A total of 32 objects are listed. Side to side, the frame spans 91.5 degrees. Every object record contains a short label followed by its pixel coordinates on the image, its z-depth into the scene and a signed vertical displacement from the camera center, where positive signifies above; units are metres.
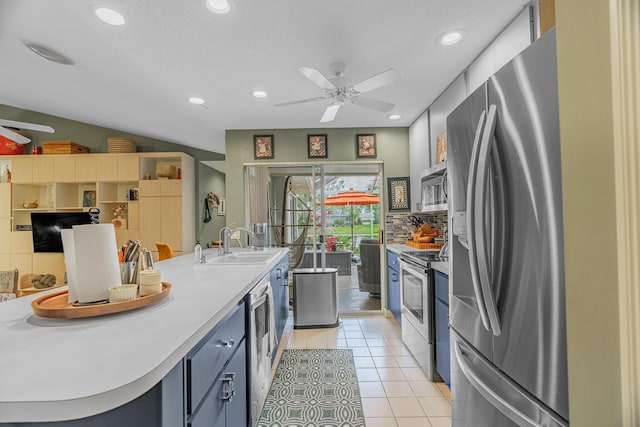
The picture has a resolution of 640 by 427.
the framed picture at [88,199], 5.15 +0.38
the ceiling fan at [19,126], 3.06 +0.91
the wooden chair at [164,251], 3.80 -0.38
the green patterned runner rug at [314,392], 1.98 -1.28
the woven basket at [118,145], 5.06 +1.24
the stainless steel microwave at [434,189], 2.79 +0.28
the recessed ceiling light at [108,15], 1.86 +1.26
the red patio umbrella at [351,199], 4.29 +0.27
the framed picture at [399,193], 4.26 +0.33
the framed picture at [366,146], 4.33 +1.00
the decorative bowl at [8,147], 5.04 +1.23
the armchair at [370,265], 4.43 -0.68
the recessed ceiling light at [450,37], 2.10 +1.25
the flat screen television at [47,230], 4.90 -0.12
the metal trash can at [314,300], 3.67 -0.96
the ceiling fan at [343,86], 2.20 +1.02
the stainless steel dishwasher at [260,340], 1.69 -0.74
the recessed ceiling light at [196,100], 3.26 +1.28
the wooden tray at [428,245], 3.52 -0.32
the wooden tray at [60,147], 5.01 +1.21
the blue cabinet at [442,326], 2.16 -0.78
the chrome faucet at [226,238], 2.85 -0.17
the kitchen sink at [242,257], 2.68 -0.36
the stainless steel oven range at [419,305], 2.41 -0.75
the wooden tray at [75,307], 1.01 -0.29
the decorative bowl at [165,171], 5.07 +0.81
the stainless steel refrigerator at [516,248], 0.79 -0.09
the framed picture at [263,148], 4.31 +0.99
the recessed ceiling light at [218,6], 1.79 +1.25
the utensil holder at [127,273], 1.28 -0.21
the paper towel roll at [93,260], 1.07 -0.14
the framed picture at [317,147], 4.31 +0.99
